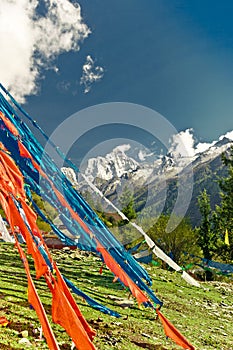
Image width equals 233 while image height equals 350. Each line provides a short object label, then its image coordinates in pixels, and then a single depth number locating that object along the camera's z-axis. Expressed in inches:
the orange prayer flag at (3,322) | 221.5
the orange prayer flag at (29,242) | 137.7
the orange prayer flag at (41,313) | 118.4
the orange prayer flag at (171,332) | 186.5
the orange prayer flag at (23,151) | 228.7
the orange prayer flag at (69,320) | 120.6
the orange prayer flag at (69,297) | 137.6
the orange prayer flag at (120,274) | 222.0
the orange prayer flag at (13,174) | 152.6
